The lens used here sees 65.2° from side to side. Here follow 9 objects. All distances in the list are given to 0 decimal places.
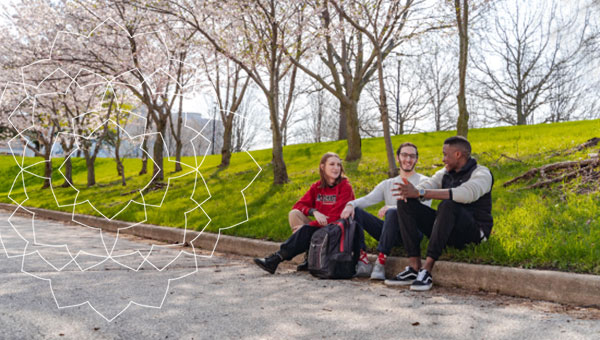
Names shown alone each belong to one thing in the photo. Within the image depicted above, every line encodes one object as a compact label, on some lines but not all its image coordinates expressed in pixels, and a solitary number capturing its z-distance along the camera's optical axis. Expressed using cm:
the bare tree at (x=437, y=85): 3922
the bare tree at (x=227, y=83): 1774
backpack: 494
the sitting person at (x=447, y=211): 451
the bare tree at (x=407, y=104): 3954
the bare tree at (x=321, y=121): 4891
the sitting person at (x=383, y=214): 506
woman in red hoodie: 533
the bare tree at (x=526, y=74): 3014
